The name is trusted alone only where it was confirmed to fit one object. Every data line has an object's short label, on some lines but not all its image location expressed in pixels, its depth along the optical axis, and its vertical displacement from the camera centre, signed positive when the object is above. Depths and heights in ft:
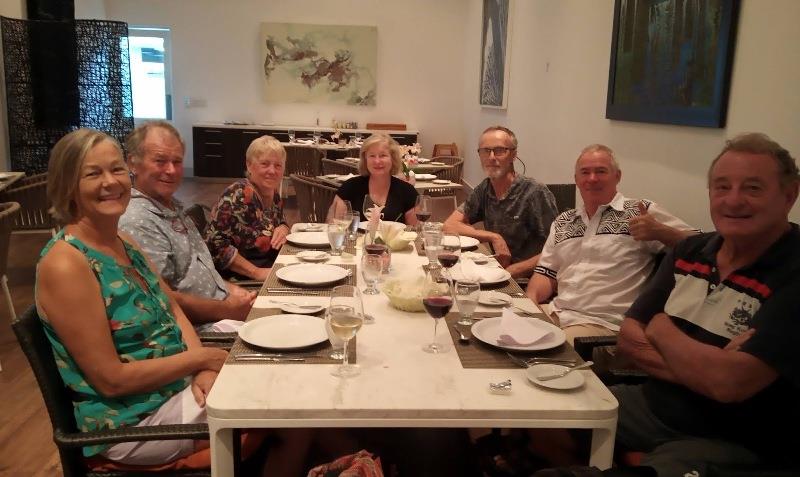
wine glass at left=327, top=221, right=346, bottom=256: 8.24 -1.47
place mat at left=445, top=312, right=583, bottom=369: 5.12 -1.91
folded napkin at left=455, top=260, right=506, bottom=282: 7.61 -1.81
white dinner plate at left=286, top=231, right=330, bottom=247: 9.40 -1.82
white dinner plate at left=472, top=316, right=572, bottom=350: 5.43 -1.84
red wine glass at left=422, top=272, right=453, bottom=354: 5.22 -1.48
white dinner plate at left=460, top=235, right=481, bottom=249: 9.79 -1.82
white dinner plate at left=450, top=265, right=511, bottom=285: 7.50 -1.82
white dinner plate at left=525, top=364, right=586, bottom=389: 4.69 -1.88
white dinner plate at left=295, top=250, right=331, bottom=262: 8.42 -1.82
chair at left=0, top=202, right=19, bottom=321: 10.09 -1.85
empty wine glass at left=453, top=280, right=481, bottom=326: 5.65 -1.51
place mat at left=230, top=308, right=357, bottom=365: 5.08 -1.90
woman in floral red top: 9.82 -1.67
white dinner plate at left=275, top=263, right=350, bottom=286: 7.20 -1.81
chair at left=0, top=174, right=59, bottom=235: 14.40 -2.18
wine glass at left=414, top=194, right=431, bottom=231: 9.59 -1.31
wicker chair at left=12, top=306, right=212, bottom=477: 4.66 -2.30
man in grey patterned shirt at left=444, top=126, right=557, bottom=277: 10.96 -1.39
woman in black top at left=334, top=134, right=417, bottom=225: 12.05 -1.23
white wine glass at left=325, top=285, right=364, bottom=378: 4.82 -1.50
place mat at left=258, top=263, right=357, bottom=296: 6.91 -1.87
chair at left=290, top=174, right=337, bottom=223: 13.73 -1.72
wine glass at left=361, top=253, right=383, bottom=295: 6.72 -1.54
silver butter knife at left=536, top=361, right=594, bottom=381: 4.80 -1.87
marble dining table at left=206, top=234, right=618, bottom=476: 4.31 -1.92
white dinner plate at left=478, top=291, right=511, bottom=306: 6.77 -1.88
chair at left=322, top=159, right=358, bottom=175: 19.82 -1.55
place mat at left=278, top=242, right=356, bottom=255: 9.01 -1.87
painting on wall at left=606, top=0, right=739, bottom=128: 8.57 +1.07
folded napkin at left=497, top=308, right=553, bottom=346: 5.49 -1.81
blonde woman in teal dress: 4.86 -1.67
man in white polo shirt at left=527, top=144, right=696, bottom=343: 8.18 -1.61
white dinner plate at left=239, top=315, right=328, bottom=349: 5.34 -1.85
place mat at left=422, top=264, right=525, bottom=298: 7.43 -1.91
